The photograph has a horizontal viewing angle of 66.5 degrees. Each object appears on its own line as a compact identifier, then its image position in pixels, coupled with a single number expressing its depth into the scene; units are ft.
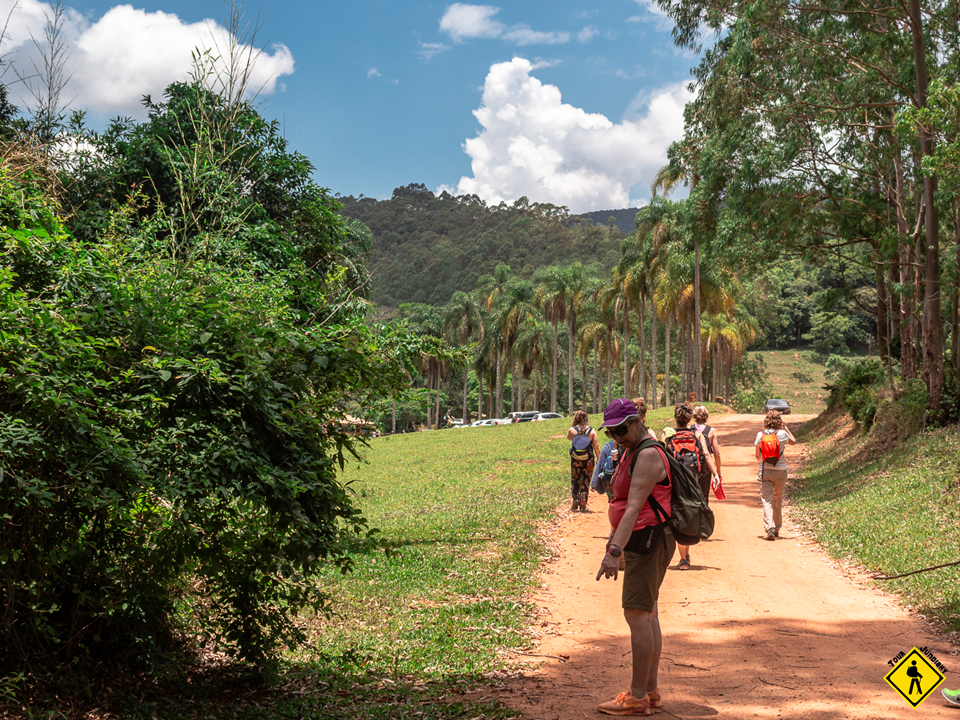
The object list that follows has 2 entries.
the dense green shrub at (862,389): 67.70
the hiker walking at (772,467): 34.65
